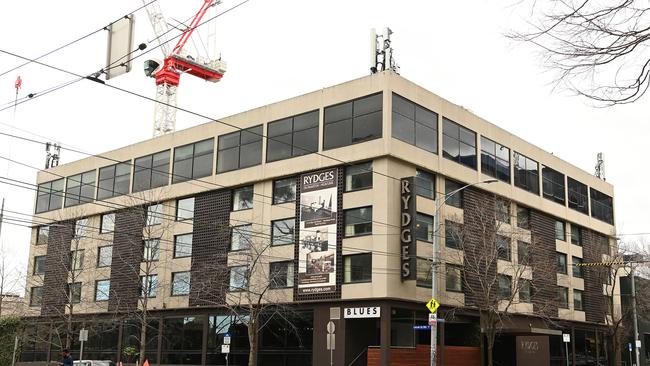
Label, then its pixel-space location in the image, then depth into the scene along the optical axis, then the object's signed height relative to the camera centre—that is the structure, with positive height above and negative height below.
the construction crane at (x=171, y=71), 78.75 +28.96
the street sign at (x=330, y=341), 32.53 -0.18
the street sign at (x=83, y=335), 38.88 -0.29
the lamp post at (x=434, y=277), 29.70 +2.71
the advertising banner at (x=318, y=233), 39.12 +5.74
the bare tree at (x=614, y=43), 8.73 +3.70
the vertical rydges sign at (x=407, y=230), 37.06 +5.64
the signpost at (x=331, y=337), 32.57 +0.00
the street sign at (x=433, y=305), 30.54 +1.48
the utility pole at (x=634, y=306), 49.71 +2.82
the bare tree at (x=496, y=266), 40.31 +4.68
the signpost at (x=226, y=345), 36.00 -0.56
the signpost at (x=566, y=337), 42.19 +0.38
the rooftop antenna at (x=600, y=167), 65.38 +16.18
